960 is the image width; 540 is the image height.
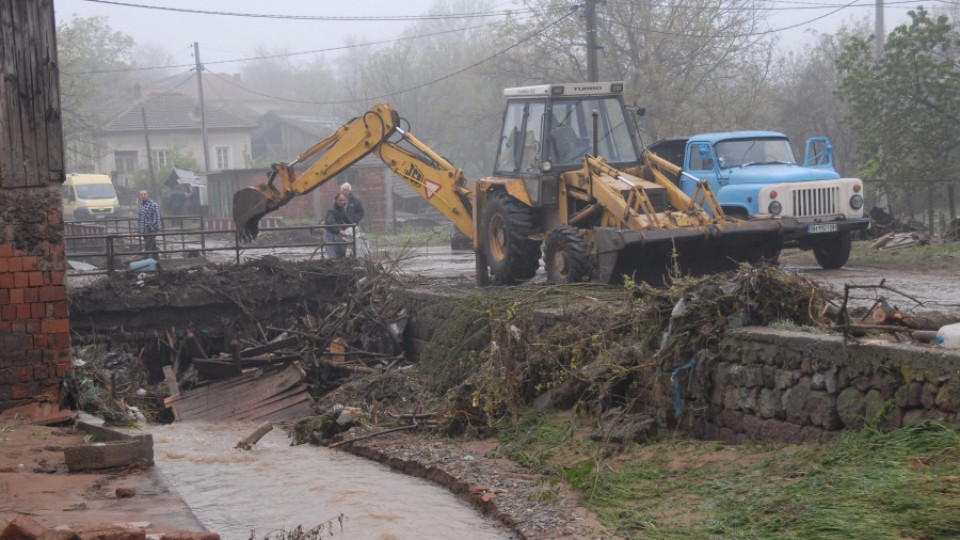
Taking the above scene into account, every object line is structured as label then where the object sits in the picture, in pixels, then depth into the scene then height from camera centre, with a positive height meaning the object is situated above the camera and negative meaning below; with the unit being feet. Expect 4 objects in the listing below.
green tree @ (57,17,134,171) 181.37 +28.93
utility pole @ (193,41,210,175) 189.37 +15.87
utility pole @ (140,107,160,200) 179.45 +6.18
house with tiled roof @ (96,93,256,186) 212.64 +15.92
